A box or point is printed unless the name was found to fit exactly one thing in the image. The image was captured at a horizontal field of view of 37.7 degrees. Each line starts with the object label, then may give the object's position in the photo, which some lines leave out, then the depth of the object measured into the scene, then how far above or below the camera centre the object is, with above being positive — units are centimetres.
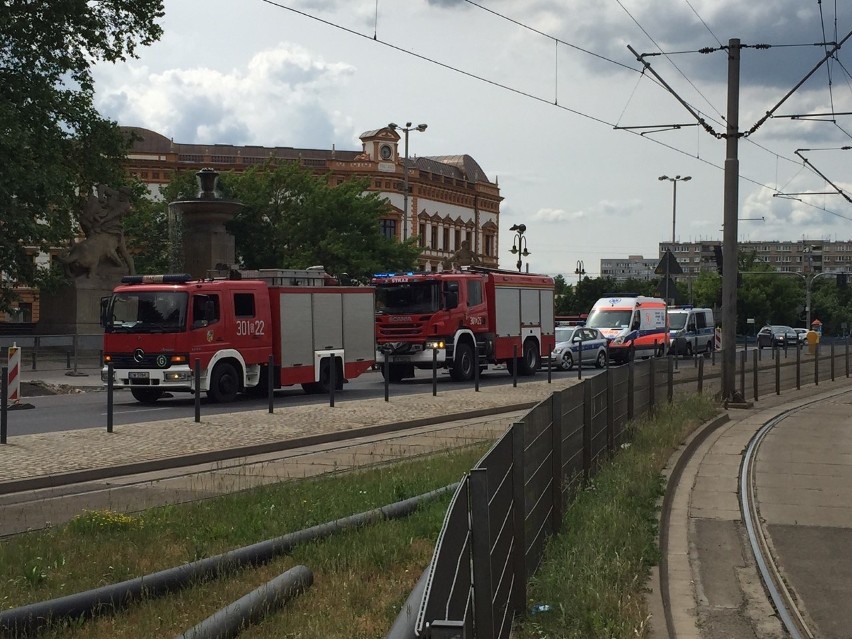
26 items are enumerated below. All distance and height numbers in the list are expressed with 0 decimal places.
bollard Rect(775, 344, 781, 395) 2844 -163
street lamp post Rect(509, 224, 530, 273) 5653 +346
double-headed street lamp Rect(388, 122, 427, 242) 6090 +904
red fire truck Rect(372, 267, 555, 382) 3200 -28
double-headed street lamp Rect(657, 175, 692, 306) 8119 +841
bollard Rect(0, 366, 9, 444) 1505 -115
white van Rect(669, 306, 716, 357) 5384 -96
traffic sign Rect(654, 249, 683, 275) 2683 +92
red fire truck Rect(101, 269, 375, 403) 2355 -48
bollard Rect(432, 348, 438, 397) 2453 -139
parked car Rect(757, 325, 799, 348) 7905 -173
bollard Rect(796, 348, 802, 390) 3141 -160
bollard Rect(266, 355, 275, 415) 1967 -119
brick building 10325 +1140
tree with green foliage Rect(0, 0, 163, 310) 3275 +542
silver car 4144 -129
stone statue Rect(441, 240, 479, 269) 5616 +241
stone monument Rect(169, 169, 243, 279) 3881 +232
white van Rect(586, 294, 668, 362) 4784 -54
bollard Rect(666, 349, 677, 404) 2054 -120
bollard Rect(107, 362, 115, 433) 1655 -118
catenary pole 2273 +151
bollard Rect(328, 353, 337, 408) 2120 -136
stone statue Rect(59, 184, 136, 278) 3891 +231
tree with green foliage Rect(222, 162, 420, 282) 6556 +458
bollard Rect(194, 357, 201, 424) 1827 -125
